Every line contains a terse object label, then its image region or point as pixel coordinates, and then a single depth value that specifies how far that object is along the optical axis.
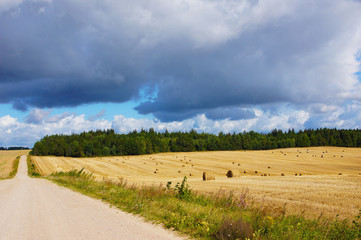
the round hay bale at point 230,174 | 41.16
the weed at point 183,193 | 14.22
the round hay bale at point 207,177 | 35.69
